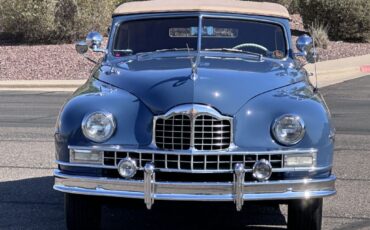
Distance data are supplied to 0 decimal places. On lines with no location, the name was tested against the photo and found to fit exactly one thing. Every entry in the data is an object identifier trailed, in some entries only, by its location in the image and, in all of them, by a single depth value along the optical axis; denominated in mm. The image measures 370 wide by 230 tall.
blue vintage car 4984
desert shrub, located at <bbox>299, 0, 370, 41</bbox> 25984
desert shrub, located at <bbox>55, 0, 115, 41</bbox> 24047
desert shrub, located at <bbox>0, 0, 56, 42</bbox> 23734
